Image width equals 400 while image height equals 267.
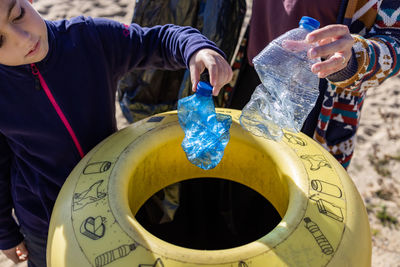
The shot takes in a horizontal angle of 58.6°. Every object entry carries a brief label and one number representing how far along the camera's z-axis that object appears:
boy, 1.03
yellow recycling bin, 0.80
